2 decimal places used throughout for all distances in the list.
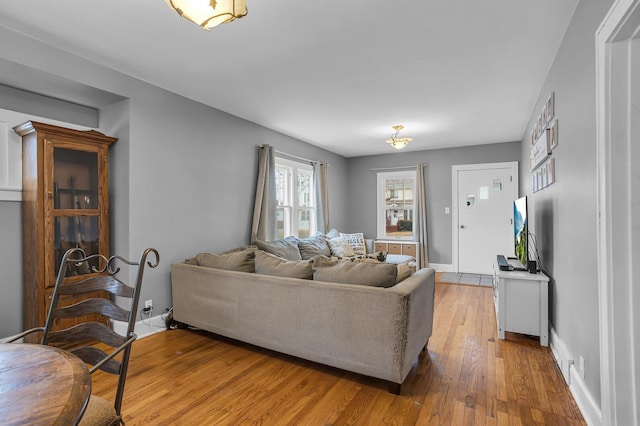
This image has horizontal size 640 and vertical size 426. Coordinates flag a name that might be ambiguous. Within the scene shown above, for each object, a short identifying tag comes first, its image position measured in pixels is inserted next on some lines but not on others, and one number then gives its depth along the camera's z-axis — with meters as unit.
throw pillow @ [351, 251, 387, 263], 4.98
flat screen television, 3.15
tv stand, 2.82
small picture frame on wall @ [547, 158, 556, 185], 2.63
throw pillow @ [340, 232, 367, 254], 5.69
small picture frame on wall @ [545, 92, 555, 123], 2.64
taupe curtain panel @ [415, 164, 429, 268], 6.25
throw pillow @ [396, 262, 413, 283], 2.43
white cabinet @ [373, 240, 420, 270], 6.19
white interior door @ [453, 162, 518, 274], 5.79
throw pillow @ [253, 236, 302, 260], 3.99
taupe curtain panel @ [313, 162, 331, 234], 5.84
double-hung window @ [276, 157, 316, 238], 5.25
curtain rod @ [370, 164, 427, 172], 6.57
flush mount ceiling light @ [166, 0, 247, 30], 1.55
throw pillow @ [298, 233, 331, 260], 4.74
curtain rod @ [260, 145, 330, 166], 4.93
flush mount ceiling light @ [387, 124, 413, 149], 4.62
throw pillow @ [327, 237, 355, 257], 5.28
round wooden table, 0.72
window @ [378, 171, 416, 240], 6.70
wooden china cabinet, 2.56
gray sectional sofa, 2.11
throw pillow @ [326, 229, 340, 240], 5.62
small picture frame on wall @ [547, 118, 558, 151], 2.52
